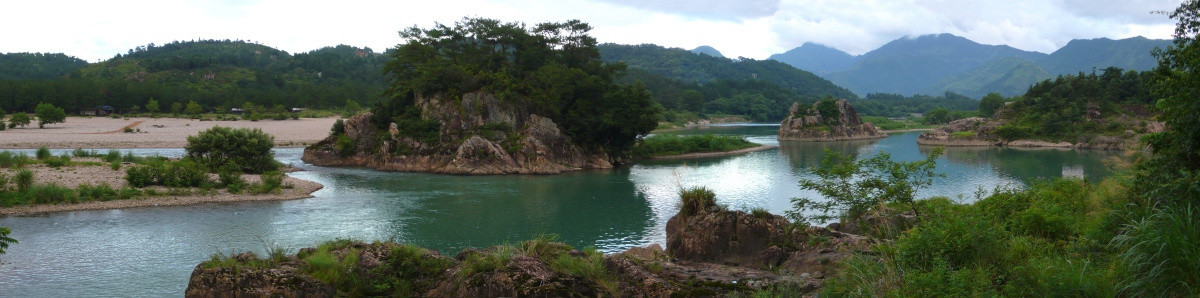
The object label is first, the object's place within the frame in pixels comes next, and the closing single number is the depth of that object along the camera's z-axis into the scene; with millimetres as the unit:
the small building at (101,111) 91500
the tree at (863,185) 13539
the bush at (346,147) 54594
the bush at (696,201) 18266
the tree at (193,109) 93250
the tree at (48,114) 74250
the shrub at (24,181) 30788
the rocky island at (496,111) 50906
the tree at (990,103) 111312
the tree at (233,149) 41156
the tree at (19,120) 71062
